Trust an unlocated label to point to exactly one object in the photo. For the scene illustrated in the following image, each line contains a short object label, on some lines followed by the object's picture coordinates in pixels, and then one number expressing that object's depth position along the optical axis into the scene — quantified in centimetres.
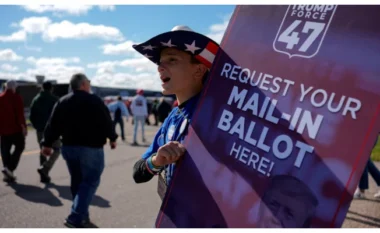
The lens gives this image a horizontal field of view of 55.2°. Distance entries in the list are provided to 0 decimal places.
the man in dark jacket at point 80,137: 389
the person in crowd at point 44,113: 613
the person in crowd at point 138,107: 1122
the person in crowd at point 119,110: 1211
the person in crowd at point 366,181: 502
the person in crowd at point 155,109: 2078
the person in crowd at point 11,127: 605
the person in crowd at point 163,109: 1273
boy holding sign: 163
